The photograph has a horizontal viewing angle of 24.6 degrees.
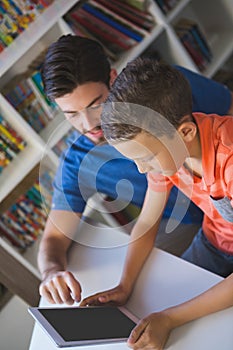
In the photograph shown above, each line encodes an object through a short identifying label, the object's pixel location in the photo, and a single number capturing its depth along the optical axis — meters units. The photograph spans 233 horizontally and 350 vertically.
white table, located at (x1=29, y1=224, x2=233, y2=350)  0.98
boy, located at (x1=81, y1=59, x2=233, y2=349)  1.00
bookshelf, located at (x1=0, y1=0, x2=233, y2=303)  1.65
